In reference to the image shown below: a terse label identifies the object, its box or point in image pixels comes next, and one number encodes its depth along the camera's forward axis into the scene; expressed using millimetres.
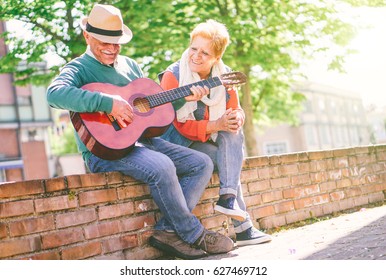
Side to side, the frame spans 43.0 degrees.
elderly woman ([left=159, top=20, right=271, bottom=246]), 3092
